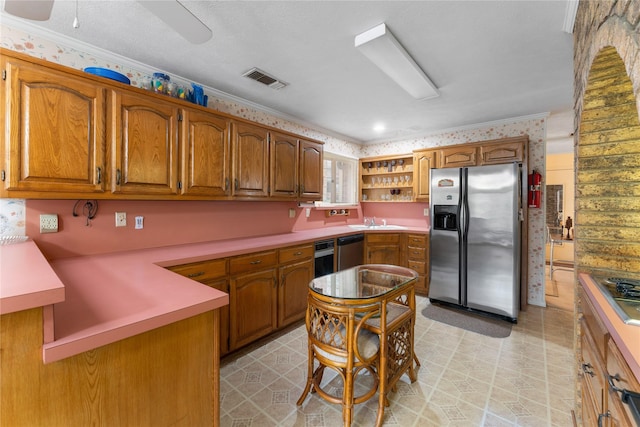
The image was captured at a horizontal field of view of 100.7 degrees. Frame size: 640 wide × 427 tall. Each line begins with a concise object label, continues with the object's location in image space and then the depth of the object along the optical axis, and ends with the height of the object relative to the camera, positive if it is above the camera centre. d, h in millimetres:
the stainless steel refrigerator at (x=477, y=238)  3020 -318
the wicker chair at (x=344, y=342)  1454 -773
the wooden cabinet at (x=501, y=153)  3383 +780
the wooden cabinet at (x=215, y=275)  2006 -519
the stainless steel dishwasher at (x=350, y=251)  3506 -549
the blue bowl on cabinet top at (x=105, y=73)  1861 +970
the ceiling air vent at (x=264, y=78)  2426 +1275
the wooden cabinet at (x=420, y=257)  3811 -667
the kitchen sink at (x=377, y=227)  4215 -261
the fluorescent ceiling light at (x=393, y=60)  1848 +1201
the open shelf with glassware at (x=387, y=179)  4551 +596
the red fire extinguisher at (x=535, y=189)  3414 +301
